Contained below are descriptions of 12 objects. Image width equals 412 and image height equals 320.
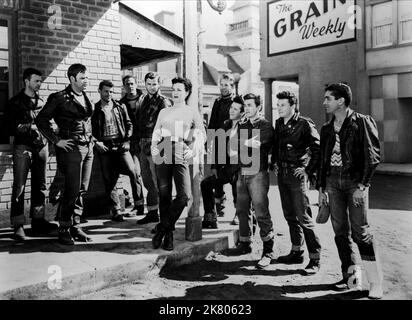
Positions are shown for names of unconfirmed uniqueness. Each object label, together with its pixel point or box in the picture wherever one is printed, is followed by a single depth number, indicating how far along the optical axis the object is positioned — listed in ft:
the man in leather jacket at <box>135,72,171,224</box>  19.66
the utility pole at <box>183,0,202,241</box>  16.84
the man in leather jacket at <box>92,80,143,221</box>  19.72
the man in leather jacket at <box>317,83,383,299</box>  12.42
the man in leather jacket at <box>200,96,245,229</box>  16.56
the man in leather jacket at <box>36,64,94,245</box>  15.80
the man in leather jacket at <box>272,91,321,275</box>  14.74
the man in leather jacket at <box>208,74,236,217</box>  20.06
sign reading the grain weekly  57.62
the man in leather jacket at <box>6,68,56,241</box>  16.67
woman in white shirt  15.85
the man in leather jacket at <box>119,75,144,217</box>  21.45
